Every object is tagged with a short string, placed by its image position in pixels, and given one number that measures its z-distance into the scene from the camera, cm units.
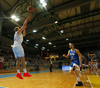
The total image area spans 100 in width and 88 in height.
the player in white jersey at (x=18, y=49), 278
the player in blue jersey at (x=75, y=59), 413
